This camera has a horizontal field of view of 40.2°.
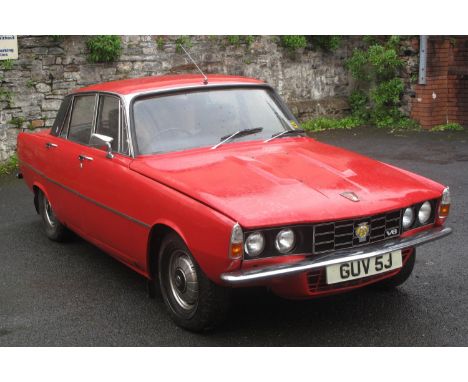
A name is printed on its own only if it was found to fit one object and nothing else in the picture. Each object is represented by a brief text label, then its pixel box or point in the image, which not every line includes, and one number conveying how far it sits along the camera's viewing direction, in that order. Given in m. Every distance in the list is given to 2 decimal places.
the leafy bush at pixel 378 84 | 12.68
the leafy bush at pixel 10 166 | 10.05
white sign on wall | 9.98
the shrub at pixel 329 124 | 13.19
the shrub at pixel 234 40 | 12.27
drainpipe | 12.16
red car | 3.54
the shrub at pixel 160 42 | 11.53
